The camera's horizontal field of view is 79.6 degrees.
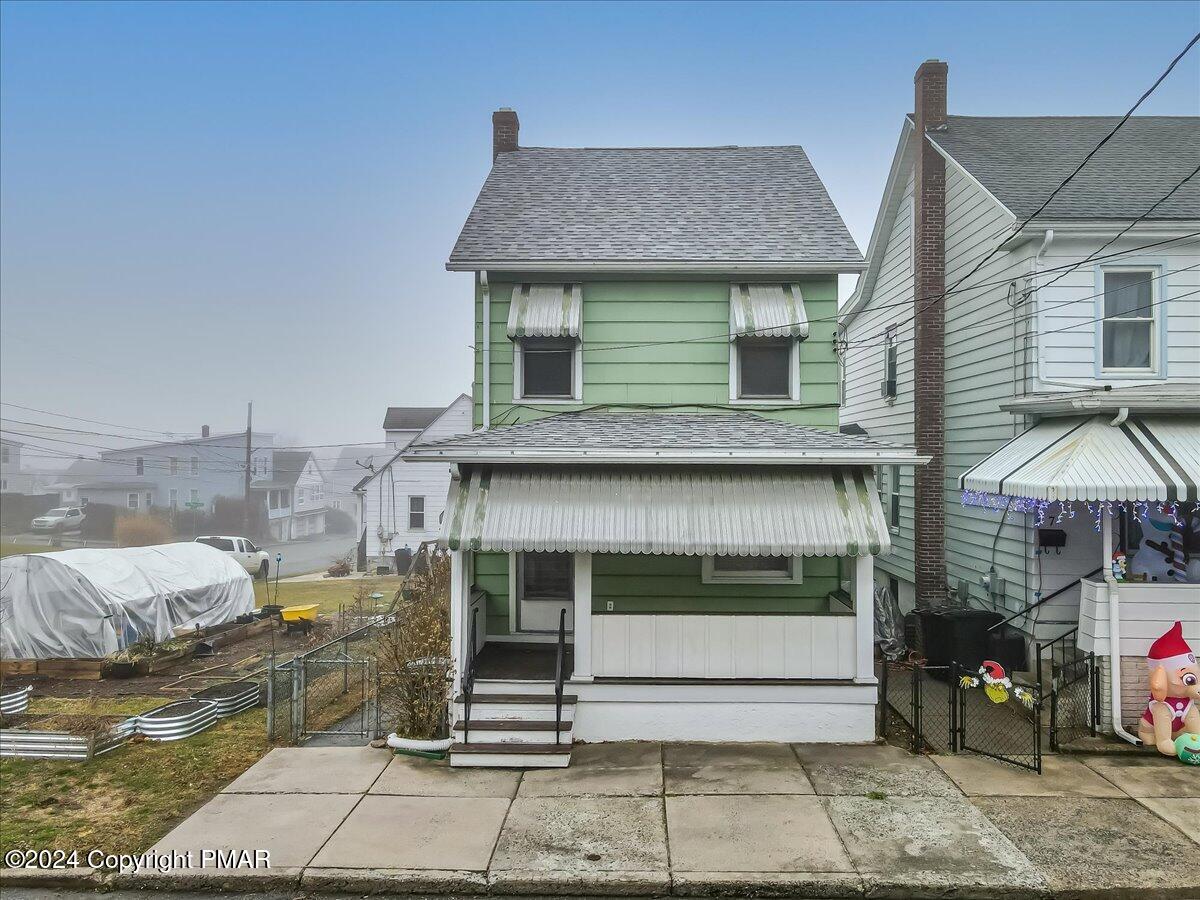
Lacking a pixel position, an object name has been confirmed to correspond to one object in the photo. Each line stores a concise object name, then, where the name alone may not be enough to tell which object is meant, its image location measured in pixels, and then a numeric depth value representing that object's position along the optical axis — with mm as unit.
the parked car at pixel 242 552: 30906
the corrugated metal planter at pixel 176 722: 10148
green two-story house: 8938
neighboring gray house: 9492
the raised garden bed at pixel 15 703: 11773
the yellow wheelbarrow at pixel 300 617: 18391
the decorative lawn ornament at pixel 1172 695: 8383
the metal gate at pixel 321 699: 9773
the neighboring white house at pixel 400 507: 34469
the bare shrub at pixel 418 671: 9016
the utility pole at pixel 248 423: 40212
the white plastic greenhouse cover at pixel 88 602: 15312
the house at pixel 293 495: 57250
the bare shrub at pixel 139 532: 39031
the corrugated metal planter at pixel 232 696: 11234
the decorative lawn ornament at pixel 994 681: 8609
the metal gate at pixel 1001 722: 8266
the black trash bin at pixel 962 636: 11211
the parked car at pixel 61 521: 48062
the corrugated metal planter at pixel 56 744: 9391
